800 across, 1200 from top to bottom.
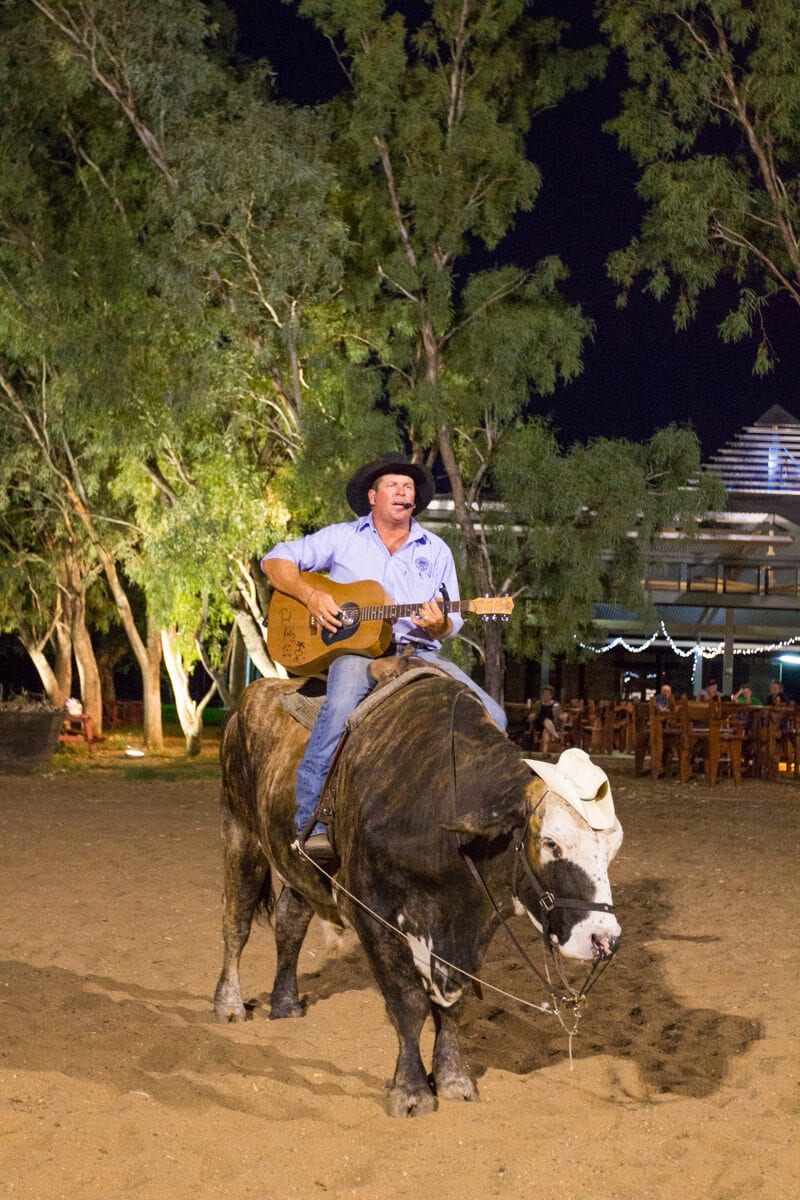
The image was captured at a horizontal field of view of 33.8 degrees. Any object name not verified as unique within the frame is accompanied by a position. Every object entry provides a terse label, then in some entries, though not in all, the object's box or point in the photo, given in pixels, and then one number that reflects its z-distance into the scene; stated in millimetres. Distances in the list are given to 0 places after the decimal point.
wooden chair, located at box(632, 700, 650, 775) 19438
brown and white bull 3949
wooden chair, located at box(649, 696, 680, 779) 18656
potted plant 19672
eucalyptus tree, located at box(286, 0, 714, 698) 20250
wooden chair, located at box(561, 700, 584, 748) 23031
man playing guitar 5297
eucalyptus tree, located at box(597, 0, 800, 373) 19547
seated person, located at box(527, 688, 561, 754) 21391
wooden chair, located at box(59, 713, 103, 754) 24606
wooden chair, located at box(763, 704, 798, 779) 19250
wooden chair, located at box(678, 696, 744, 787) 17828
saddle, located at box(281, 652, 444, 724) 4938
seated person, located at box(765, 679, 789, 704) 20922
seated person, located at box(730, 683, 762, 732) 22378
